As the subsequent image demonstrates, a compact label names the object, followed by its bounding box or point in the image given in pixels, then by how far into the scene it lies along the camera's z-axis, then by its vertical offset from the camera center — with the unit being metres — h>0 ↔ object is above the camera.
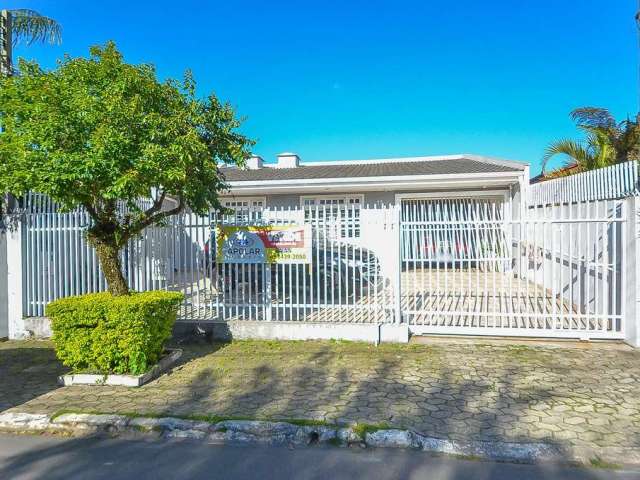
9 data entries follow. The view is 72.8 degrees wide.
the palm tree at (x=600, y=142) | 10.84 +2.42
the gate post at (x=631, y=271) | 5.71 -0.49
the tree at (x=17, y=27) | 7.36 +3.97
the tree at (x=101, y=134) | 4.35 +1.14
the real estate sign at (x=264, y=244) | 6.74 -0.05
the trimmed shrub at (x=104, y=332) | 4.95 -1.03
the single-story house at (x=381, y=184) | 12.14 +1.58
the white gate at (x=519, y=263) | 6.20 -0.42
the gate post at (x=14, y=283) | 7.17 -0.64
